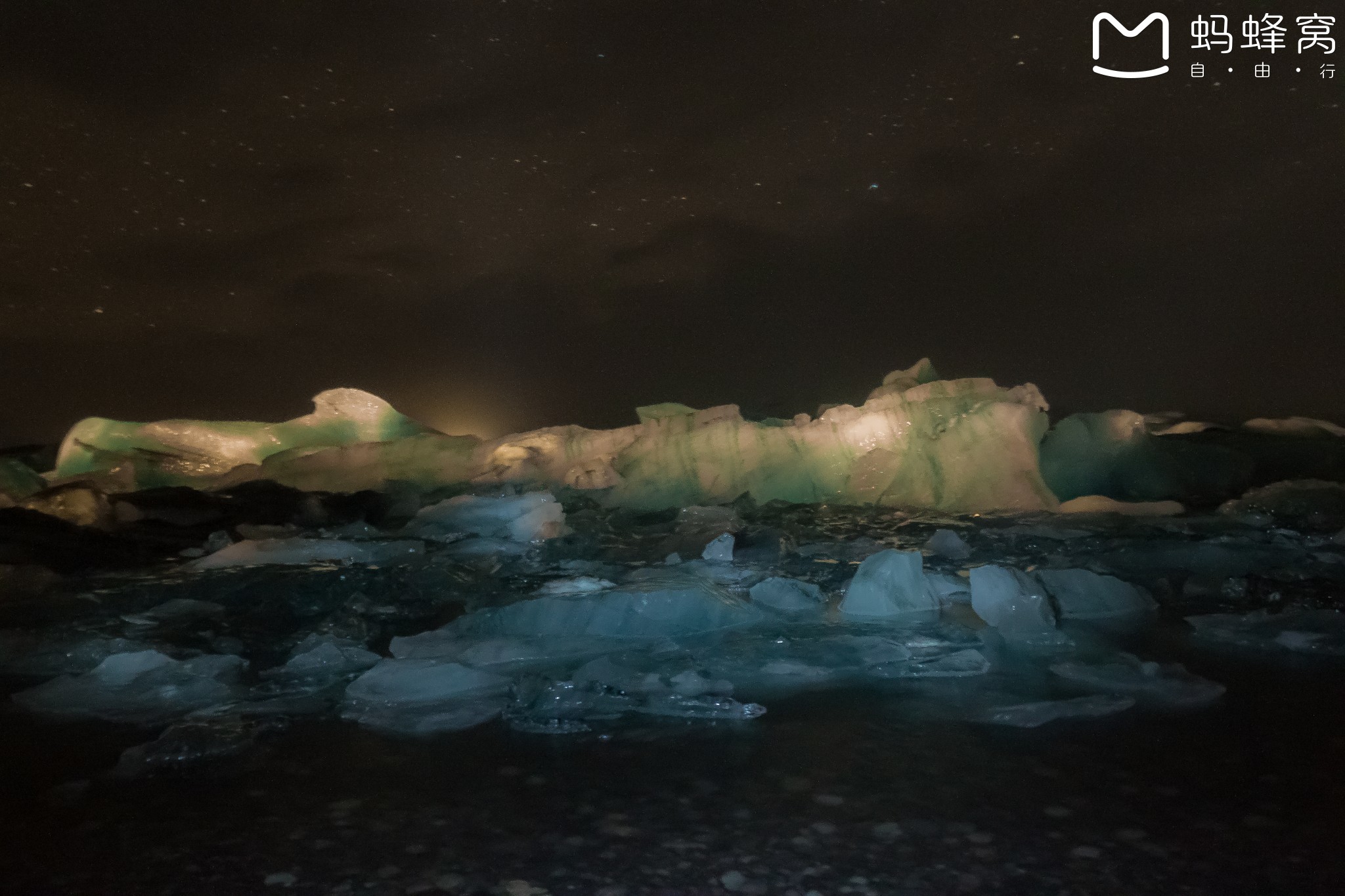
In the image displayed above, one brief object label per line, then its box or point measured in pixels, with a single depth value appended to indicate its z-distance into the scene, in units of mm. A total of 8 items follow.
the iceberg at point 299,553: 4219
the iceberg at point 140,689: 2014
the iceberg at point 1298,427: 7805
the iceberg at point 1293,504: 4910
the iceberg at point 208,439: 7598
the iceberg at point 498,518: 5148
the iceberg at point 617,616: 2566
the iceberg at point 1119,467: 6523
